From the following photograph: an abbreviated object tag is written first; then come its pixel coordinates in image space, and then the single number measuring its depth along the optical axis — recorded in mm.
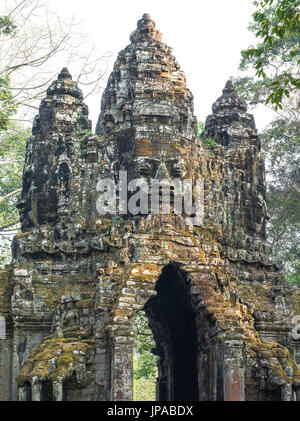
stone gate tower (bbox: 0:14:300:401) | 14773
